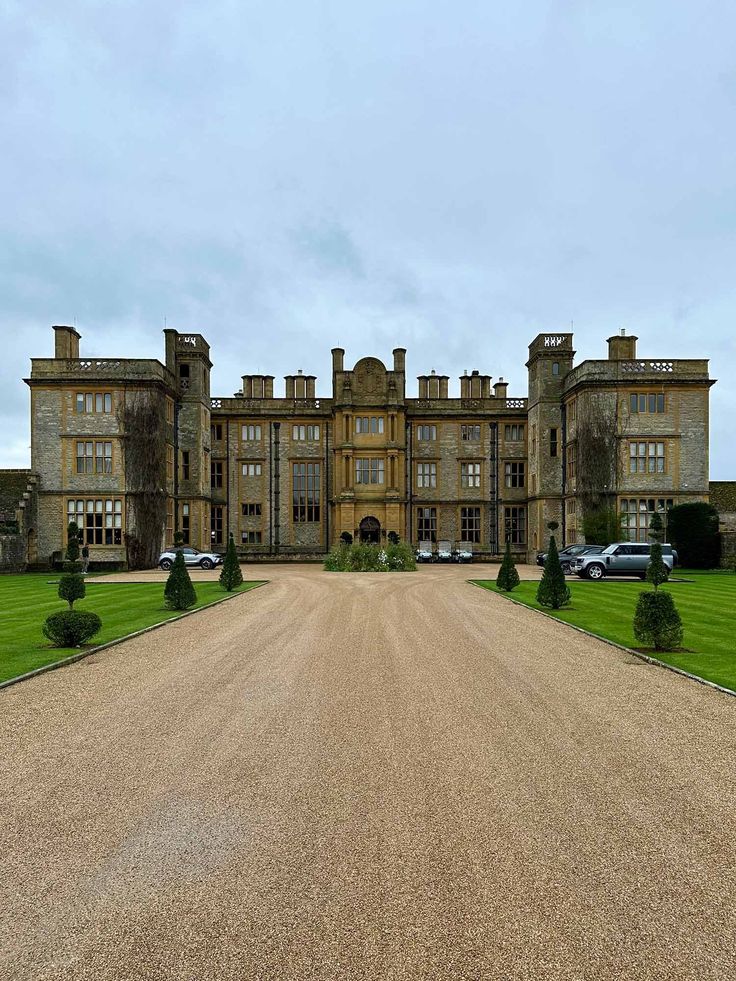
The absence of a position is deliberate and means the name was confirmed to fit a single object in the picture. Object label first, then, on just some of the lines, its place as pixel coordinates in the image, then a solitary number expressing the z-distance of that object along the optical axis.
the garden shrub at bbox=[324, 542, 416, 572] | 41.91
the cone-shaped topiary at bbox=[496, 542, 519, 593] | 28.20
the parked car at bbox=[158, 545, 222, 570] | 47.44
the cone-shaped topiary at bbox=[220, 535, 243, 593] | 28.50
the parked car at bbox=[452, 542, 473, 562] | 53.16
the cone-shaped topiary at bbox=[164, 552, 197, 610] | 21.06
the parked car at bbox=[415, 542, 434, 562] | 52.53
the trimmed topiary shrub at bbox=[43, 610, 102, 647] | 14.56
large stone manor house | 45.44
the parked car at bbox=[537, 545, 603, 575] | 39.62
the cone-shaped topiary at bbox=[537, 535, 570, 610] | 21.41
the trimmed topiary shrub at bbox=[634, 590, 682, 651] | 14.03
